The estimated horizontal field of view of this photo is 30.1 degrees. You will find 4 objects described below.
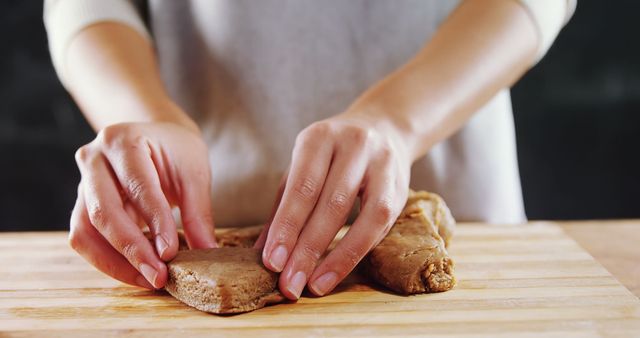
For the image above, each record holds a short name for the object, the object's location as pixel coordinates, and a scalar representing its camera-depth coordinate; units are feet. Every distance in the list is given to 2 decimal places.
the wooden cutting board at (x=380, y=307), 1.93
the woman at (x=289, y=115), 2.11
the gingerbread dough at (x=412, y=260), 2.07
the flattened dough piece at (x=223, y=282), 1.99
